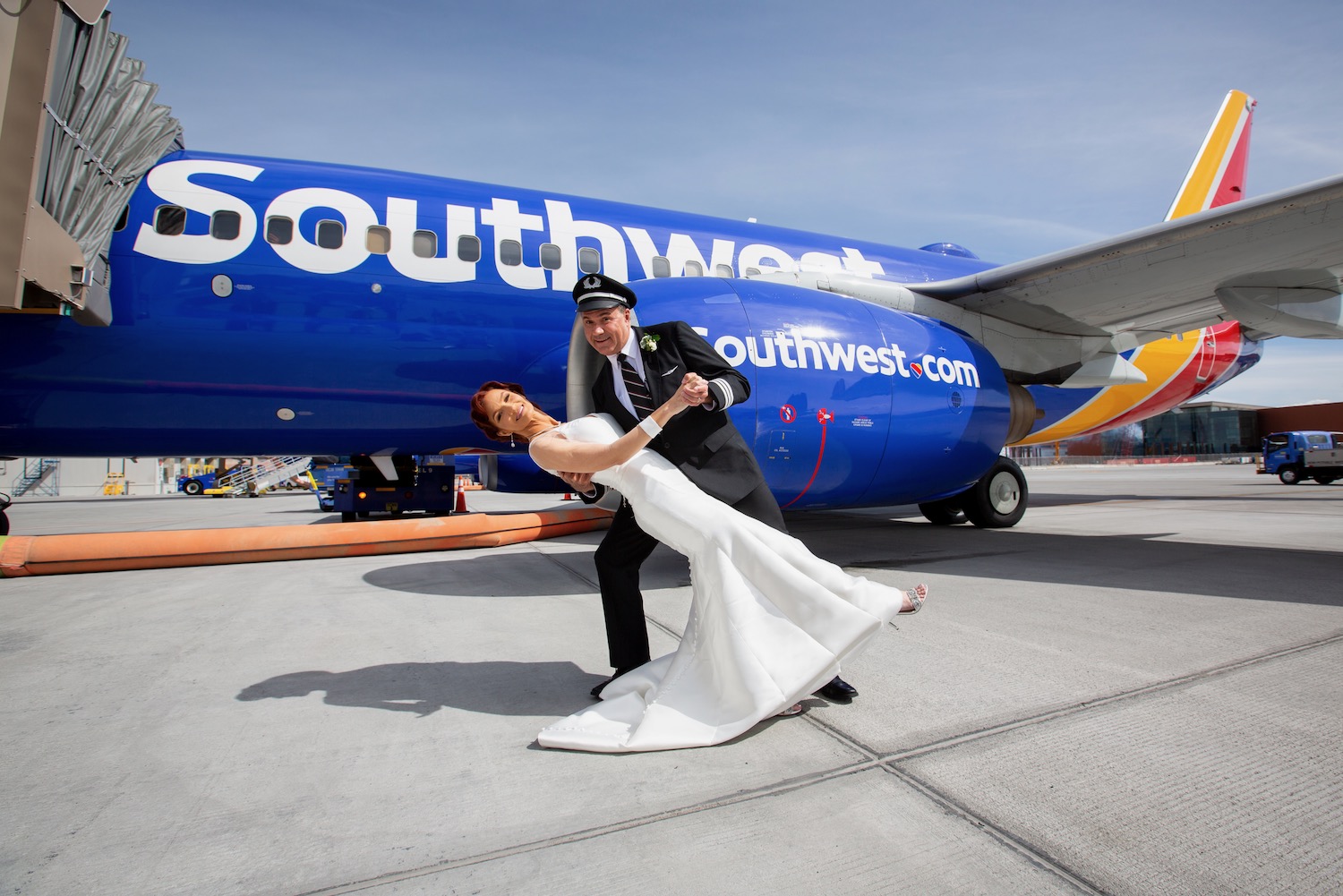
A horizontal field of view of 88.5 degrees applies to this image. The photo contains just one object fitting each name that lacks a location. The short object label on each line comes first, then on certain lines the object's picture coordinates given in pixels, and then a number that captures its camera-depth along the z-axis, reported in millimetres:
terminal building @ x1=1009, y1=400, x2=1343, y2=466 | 59706
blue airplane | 4816
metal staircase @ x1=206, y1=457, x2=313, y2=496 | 27766
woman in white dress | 2152
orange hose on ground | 5363
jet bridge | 4219
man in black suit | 2480
